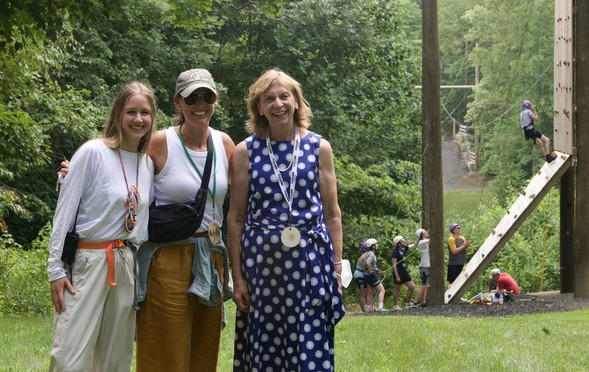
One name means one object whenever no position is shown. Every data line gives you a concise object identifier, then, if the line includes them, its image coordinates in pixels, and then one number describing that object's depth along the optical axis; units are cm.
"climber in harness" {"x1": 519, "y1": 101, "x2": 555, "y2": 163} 1916
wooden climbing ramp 1809
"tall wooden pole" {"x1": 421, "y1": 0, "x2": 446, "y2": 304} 1633
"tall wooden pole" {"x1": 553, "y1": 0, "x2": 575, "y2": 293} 1764
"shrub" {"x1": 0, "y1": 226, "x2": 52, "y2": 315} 1772
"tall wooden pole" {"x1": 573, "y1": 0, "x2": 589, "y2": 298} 1728
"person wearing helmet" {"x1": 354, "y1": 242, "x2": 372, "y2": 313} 2069
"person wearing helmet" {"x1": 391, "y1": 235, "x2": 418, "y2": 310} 2098
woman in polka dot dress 573
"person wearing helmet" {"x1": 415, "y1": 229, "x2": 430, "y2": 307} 1970
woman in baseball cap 561
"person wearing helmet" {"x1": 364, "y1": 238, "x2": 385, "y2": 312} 2042
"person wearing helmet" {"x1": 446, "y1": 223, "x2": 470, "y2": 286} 2081
